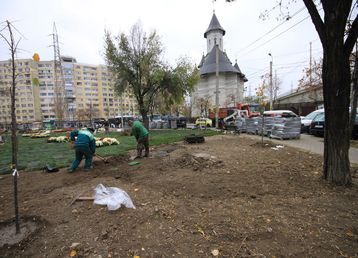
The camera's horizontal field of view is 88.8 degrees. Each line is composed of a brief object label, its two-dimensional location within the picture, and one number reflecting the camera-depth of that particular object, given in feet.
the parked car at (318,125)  40.45
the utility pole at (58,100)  109.29
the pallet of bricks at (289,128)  39.09
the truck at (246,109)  74.03
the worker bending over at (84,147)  19.42
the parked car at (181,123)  95.40
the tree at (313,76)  69.50
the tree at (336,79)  11.85
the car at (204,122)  86.79
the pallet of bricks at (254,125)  49.19
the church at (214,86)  144.77
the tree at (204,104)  138.10
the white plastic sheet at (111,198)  10.77
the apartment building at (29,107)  209.97
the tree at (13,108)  8.91
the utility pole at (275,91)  122.03
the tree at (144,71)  60.95
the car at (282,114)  45.89
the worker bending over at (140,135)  24.68
